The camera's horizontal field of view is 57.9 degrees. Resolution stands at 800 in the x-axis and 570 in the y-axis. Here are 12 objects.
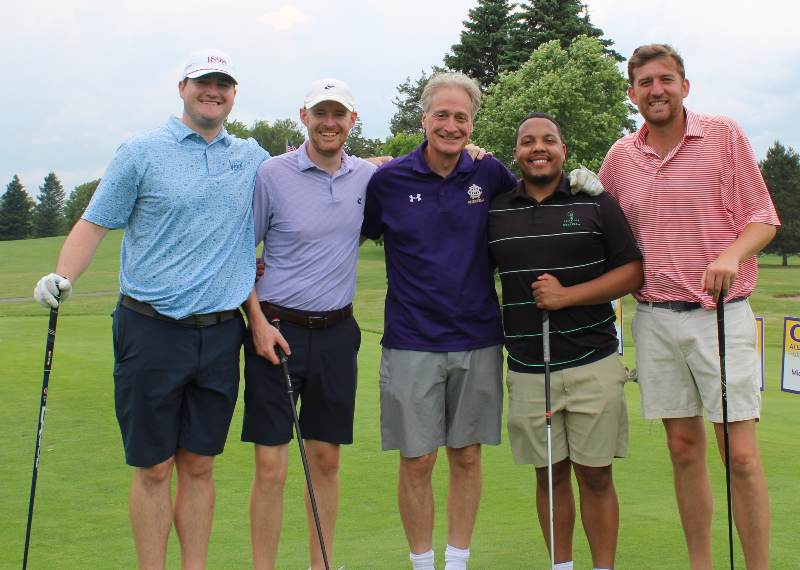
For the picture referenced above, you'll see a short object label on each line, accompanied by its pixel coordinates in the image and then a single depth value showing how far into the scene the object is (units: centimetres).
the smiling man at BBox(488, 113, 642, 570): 322
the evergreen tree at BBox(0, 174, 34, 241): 6259
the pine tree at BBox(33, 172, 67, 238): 6513
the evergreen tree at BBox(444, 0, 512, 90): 3503
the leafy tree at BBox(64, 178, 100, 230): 7468
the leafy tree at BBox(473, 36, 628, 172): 2538
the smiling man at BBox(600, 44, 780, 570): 312
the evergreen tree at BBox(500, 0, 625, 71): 3294
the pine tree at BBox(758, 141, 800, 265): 5219
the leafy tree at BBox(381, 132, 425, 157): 4412
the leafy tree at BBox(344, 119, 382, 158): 6819
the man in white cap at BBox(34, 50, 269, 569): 299
